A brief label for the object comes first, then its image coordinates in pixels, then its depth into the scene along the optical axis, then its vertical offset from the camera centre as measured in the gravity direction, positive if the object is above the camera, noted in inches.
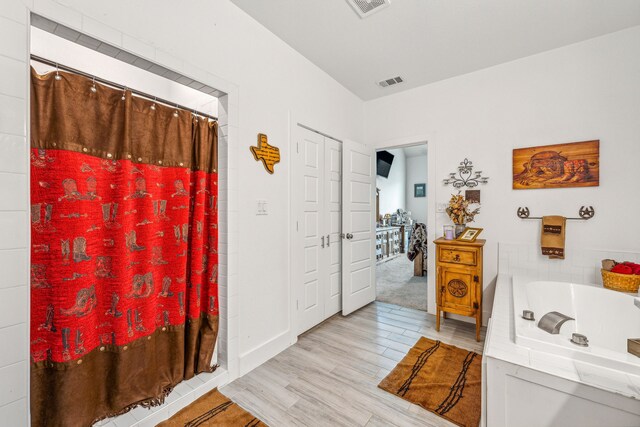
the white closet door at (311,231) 103.0 -8.0
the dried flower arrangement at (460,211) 111.9 +0.2
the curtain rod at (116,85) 50.4 +28.4
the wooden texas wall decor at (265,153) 84.1 +19.1
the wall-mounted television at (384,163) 257.9 +48.5
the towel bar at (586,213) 92.5 -0.6
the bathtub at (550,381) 40.4 -27.5
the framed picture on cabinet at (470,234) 104.8 -9.3
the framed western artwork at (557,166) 92.4 +16.8
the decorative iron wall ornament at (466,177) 113.0 +15.0
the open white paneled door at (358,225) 120.9 -6.6
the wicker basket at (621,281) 75.4 -20.5
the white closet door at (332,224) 116.6 -5.6
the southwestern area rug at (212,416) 61.3 -48.7
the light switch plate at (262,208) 85.0 +1.2
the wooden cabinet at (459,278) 100.4 -26.1
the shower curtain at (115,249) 50.0 -8.4
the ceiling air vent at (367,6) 75.2 +59.6
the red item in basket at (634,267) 77.2 -16.5
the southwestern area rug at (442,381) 65.7 -48.5
